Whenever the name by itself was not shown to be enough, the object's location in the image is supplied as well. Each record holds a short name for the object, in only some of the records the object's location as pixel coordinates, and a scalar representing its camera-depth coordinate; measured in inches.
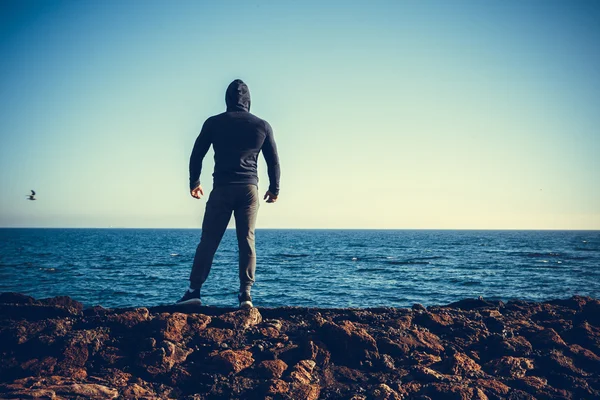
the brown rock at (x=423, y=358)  165.0
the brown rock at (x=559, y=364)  166.4
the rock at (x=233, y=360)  149.3
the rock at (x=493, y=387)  145.3
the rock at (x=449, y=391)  140.0
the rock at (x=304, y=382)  139.9
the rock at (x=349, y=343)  163.0
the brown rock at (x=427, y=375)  151.6
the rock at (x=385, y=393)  139.1
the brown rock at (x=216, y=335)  167.0
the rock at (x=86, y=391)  130.0
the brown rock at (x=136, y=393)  132.7
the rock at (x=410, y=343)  167.8
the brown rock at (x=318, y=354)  159.3
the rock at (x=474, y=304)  250.0
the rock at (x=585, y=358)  173.5
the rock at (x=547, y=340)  182.9
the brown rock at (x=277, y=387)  139.2
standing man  200.1
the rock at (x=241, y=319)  177.6
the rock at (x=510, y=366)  162.6
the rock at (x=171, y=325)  164.7
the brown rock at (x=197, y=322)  173.6
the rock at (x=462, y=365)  160.1
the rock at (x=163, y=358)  148.9
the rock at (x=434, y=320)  195.6
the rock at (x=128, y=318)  173.5
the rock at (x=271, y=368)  148.8
